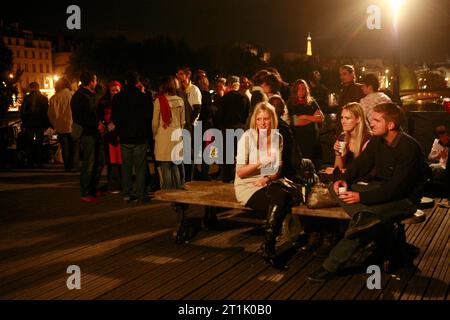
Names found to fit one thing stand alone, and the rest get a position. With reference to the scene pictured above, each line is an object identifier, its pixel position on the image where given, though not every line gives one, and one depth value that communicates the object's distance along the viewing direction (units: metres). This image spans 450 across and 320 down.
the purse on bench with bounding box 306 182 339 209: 5.71
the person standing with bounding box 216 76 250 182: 10.23
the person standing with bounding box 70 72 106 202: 9.33
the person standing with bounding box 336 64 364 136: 9.25
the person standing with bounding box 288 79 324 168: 8.96
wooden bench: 5.68
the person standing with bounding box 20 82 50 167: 13.45
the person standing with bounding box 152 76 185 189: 8.71
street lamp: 12.61
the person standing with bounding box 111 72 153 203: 8.74
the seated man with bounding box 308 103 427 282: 5.29
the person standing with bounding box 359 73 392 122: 8.42
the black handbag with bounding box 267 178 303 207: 5.87
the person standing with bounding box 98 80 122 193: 10.01
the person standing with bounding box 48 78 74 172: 12.66
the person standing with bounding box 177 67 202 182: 10.03
